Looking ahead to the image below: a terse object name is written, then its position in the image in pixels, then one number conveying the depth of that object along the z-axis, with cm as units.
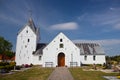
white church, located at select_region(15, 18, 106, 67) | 2280
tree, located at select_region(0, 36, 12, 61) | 3332
